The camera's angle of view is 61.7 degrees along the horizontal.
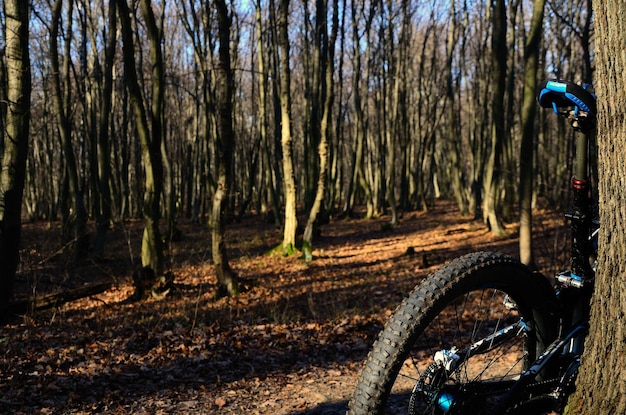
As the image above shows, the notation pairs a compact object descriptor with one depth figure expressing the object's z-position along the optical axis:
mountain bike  2.05
